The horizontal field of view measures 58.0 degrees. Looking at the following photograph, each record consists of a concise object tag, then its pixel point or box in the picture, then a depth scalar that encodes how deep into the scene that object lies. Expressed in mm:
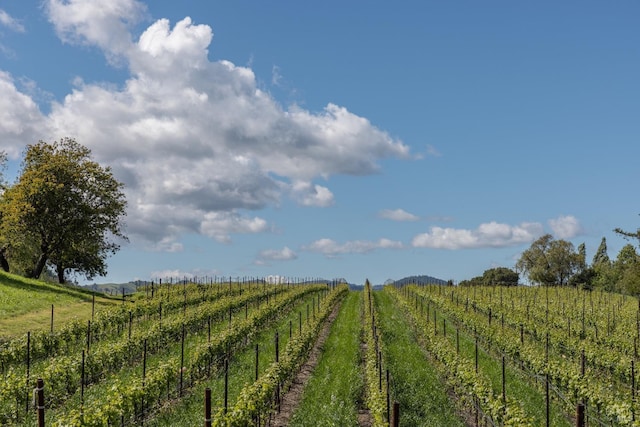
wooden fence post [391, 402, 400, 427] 9466
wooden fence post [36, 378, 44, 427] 9461
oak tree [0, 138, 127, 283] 41625
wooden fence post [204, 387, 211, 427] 10318
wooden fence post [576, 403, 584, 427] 9911
